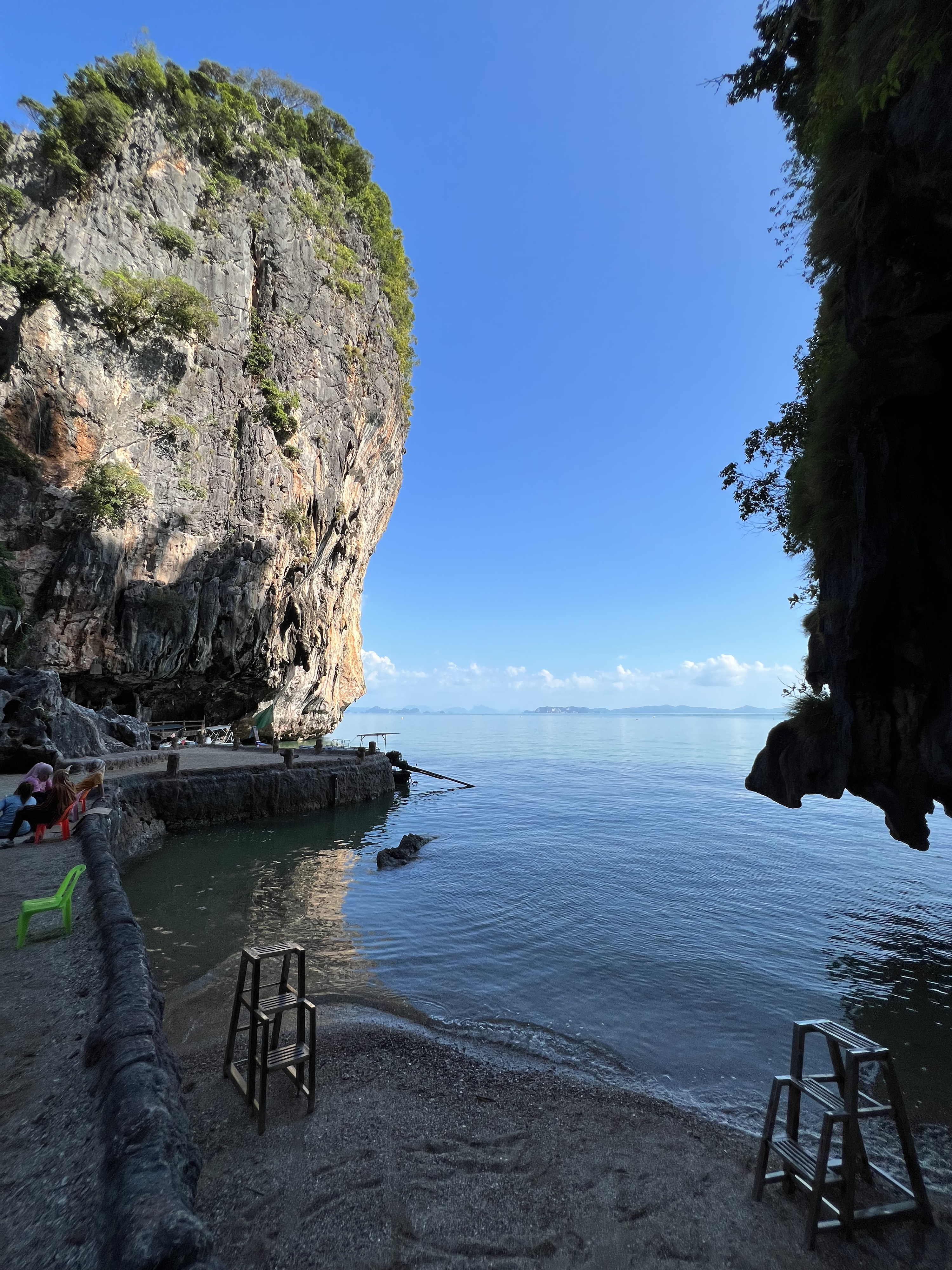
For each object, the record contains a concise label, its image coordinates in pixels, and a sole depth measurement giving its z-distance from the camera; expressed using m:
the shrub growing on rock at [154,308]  27.20
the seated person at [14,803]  10.20
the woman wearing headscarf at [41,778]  11.18
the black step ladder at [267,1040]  5.39
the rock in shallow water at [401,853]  17.09
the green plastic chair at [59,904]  6.00
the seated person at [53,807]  10.32
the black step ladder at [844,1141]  4.31
